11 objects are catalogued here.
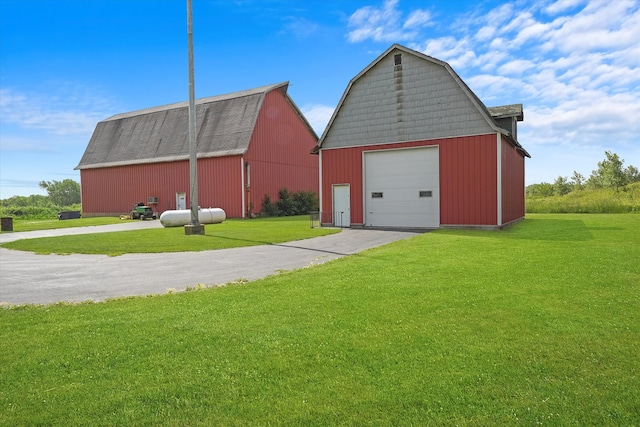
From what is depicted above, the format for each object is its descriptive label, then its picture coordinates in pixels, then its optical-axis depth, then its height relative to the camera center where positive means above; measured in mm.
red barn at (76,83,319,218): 31203 +3692
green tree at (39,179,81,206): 104188 +3380
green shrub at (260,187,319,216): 32312 -252
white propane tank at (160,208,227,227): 22922 -826
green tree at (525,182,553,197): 68625 +1097
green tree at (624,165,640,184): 54162 +2784
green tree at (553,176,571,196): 67812 +1199
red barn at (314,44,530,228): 18141 +2118
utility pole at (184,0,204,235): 18016 +2357
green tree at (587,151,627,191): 49062 +2573
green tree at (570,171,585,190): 68638 +2641
